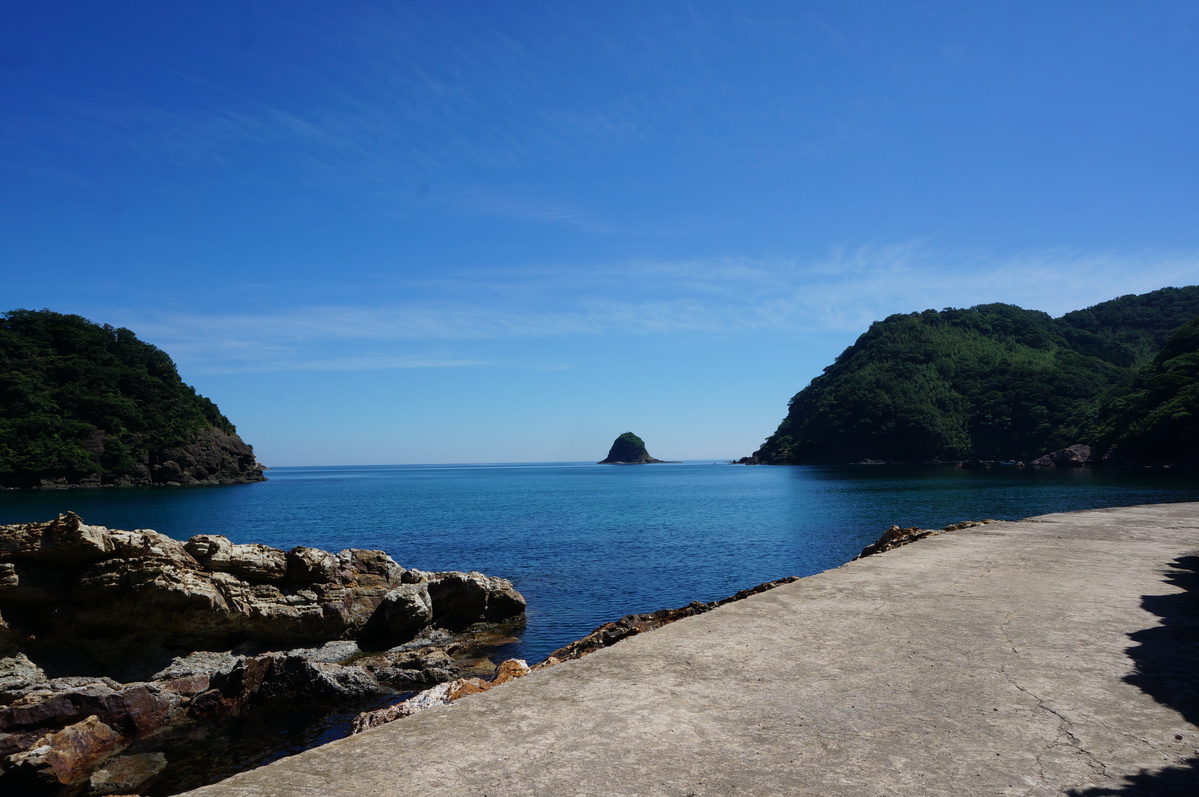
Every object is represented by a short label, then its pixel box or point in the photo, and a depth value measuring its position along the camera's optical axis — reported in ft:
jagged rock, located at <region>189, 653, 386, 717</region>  35.70
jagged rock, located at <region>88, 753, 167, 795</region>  27.35
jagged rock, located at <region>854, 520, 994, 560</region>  51.47
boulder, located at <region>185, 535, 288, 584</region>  50.06
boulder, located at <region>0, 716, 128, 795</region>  26.84
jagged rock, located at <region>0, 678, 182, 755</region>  30.27
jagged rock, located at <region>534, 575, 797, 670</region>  31.89
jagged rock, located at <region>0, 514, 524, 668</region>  43.60
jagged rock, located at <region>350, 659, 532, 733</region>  24.47
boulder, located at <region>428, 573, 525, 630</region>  57.21
